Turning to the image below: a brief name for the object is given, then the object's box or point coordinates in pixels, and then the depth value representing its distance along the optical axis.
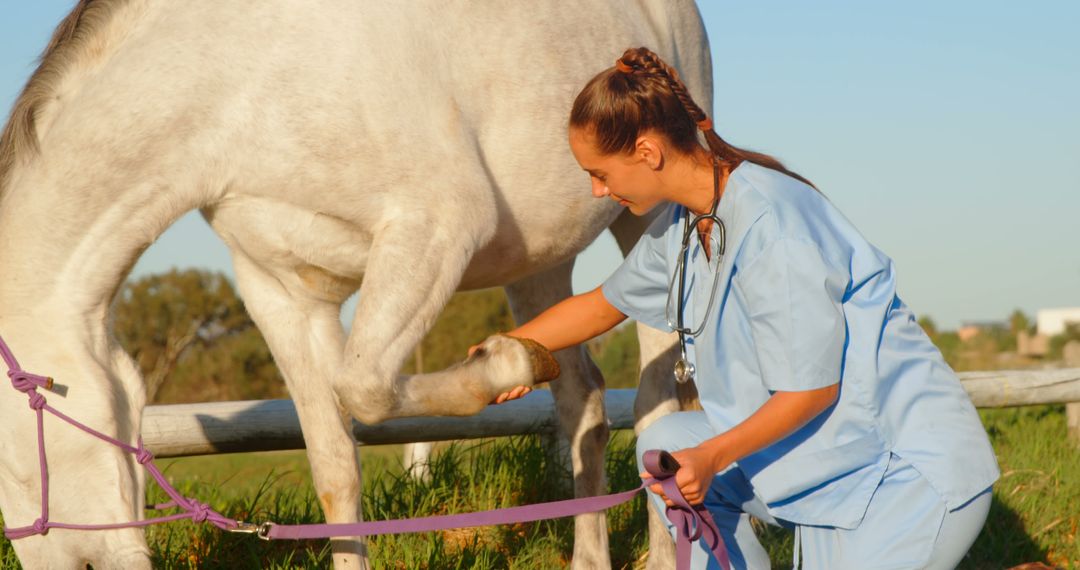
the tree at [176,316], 39.97
